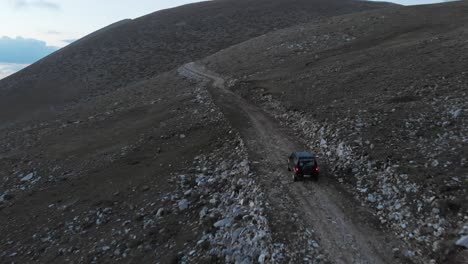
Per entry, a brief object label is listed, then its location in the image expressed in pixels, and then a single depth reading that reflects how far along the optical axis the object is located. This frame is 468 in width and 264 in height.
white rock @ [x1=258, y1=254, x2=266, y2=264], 15.68
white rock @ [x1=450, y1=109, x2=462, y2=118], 23.52
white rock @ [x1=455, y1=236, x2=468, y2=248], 14.27
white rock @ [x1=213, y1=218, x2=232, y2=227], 18.55
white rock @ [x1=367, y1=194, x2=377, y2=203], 19.00
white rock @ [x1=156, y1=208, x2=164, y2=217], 21.36
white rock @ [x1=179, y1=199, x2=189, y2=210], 21.33
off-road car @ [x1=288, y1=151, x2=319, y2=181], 21.61
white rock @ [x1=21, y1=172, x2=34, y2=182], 31.50
